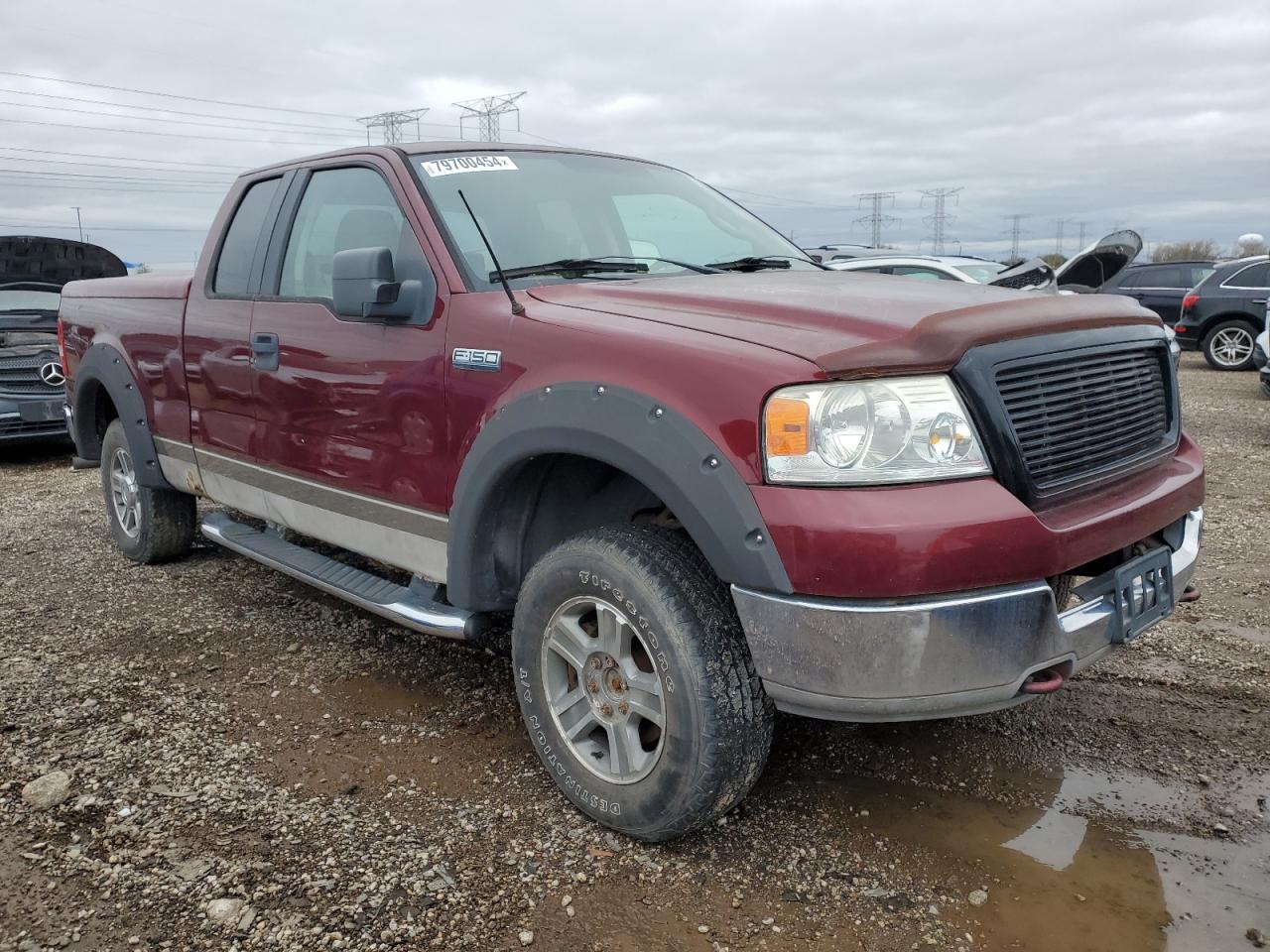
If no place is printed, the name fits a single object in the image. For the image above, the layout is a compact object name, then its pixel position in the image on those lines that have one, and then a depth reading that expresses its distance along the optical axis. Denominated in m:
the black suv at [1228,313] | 13.93
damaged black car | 8.27
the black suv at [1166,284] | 16.39
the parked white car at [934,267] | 10.46
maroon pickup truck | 2.14
